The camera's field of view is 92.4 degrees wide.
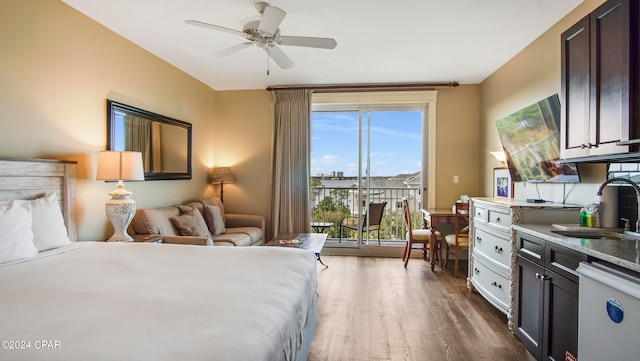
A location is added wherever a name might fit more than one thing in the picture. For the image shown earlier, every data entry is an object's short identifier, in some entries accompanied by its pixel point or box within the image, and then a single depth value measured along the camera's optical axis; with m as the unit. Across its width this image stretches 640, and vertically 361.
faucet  1.73
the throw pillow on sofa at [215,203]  4.32
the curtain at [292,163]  4.70
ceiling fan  2.24
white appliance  1.22
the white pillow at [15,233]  1.73
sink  1.86
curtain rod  4.50
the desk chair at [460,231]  3.69
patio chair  4.75
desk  3.86
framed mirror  3.02
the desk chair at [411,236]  4.15
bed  0.89
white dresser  2.37
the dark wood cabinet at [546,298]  1.69
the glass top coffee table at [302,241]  3.40
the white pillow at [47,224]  2.00
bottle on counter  2.07
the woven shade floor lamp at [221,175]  4.73
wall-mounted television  2.55
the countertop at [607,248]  1.32
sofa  3.09
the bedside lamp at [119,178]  2.61
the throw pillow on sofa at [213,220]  3.96
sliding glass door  4.82
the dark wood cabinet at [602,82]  1.60
